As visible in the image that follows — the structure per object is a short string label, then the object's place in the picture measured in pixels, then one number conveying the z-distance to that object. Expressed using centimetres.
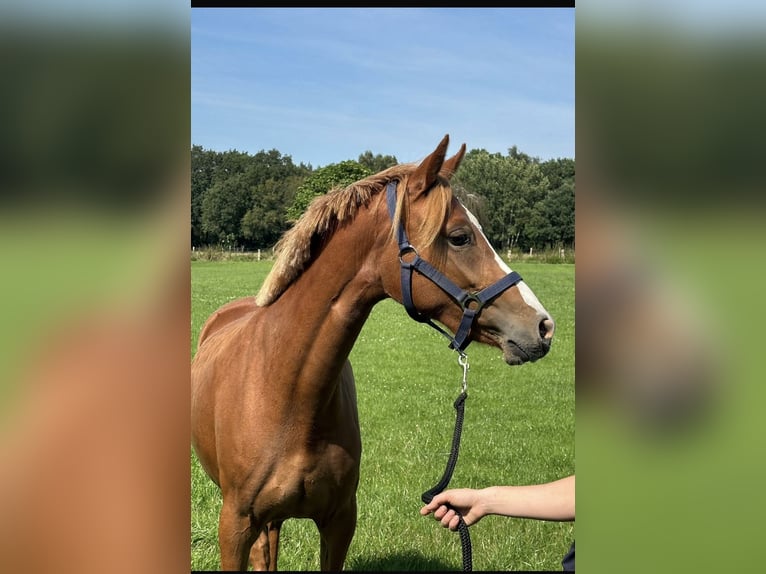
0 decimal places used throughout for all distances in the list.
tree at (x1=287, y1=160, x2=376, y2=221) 3502
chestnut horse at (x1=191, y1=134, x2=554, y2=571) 222
